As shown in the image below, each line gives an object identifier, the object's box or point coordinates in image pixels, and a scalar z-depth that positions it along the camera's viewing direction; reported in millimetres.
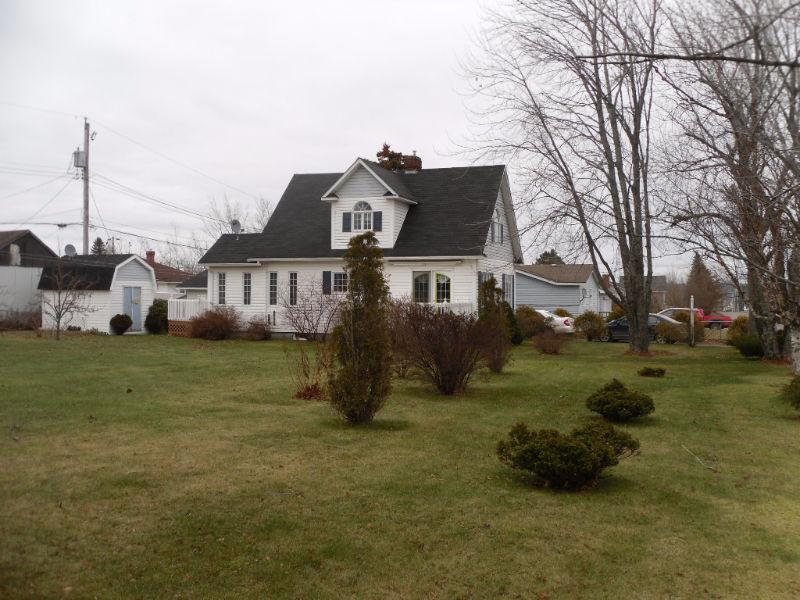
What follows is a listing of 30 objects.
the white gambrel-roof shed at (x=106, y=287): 32094
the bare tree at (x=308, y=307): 27297
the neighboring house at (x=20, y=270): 34719
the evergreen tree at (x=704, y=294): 52156
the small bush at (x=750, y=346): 24438
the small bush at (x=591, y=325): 33062
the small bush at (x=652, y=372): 18266
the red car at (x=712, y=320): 43000
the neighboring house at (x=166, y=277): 47500
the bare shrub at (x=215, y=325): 28828
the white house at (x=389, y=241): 27672
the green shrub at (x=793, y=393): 12195
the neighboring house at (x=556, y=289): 51469
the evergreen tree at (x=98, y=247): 72250
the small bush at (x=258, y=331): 29078
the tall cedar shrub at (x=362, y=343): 10539
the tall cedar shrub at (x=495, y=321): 16281
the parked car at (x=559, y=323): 34094
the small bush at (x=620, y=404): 11500
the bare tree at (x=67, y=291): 29509
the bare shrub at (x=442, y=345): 13883
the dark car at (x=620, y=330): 32750
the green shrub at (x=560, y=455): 7426
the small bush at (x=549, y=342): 24391
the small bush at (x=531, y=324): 31391
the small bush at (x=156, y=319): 33031
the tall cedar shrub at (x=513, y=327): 27438
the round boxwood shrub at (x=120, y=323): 31547
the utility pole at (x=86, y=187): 38344
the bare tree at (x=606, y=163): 22422
